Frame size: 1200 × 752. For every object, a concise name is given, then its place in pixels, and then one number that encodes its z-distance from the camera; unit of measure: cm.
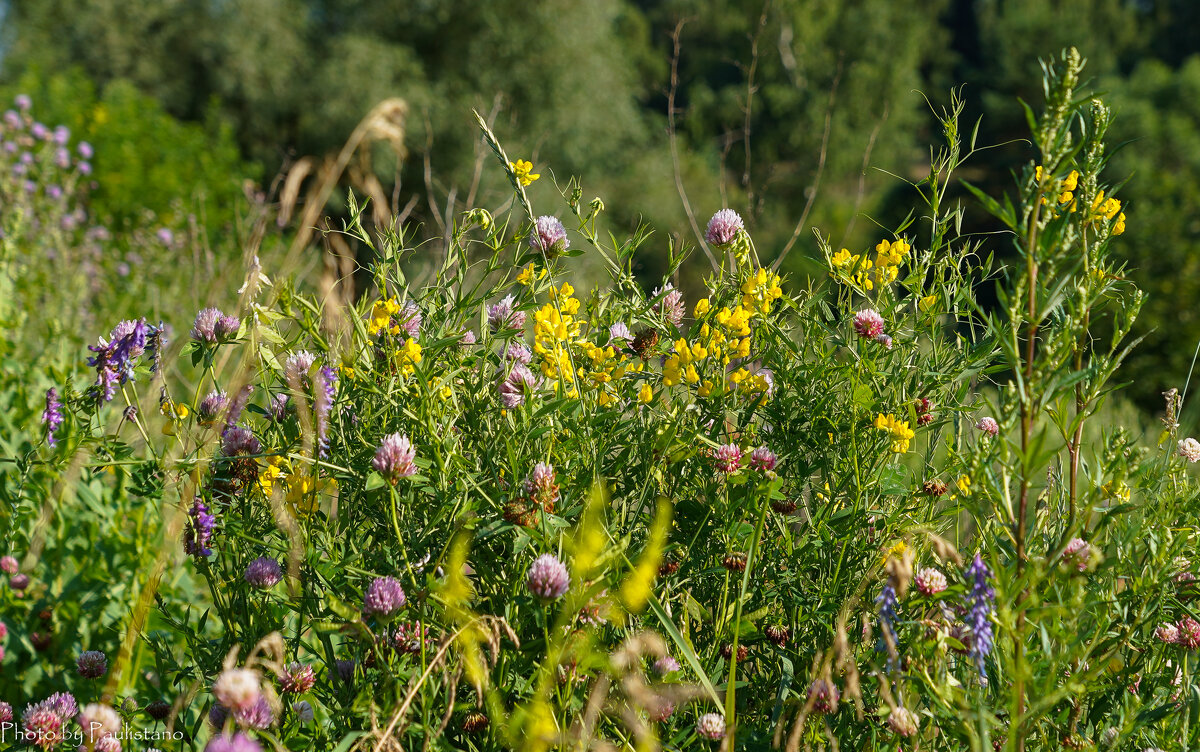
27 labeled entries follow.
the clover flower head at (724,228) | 222
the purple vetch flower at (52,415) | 232
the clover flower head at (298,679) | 209
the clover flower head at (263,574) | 209
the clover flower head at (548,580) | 199
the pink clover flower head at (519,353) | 221
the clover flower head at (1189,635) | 211
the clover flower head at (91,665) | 231
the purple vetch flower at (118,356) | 221
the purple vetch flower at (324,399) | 210
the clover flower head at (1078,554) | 194
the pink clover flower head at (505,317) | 222
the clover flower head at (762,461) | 211
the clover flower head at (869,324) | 216
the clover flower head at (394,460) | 202
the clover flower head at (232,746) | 183
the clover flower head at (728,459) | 210
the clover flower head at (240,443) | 214
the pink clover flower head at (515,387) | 213
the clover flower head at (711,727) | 202
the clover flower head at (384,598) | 202
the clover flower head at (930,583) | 205
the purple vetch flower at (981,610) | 197
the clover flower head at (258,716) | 197
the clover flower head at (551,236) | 219
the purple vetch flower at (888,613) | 197
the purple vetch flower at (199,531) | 215
